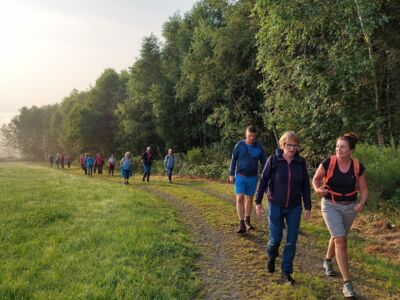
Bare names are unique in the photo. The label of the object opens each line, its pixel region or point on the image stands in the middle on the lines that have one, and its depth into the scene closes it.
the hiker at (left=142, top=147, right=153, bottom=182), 18.62
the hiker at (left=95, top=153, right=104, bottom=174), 28.80
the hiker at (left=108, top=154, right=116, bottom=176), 25.86
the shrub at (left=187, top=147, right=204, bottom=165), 23.92
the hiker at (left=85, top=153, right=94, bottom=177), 27.16
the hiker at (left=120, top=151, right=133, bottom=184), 18.09
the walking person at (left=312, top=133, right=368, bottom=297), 4.46
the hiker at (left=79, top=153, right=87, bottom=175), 30.32
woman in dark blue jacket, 4.77
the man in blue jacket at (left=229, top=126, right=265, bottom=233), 6.93
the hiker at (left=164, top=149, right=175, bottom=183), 18.68
